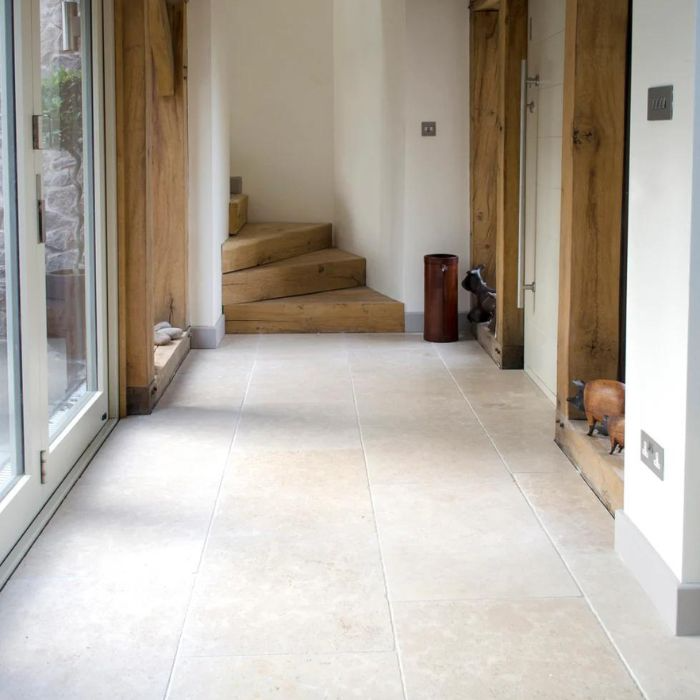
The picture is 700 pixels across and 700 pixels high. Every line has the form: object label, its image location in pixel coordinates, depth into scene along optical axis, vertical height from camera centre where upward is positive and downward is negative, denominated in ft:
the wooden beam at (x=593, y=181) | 13.56 +0.46
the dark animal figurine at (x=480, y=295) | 22.06 -1.56
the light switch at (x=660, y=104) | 9.20 +0.97
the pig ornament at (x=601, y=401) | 12.89 -2.18
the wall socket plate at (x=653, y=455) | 9.53 -2.12
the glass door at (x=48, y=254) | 10.87 -0.40
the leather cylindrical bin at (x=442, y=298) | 22.71 -1.66
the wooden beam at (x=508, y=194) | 19.13 +0.43
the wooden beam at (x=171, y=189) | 20.77 +0.58
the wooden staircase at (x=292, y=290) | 23.86 -1.64
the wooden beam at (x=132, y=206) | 15.90 +0.19
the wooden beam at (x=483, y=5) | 21.34 +4.24
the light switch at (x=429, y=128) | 23.30 +1.91
